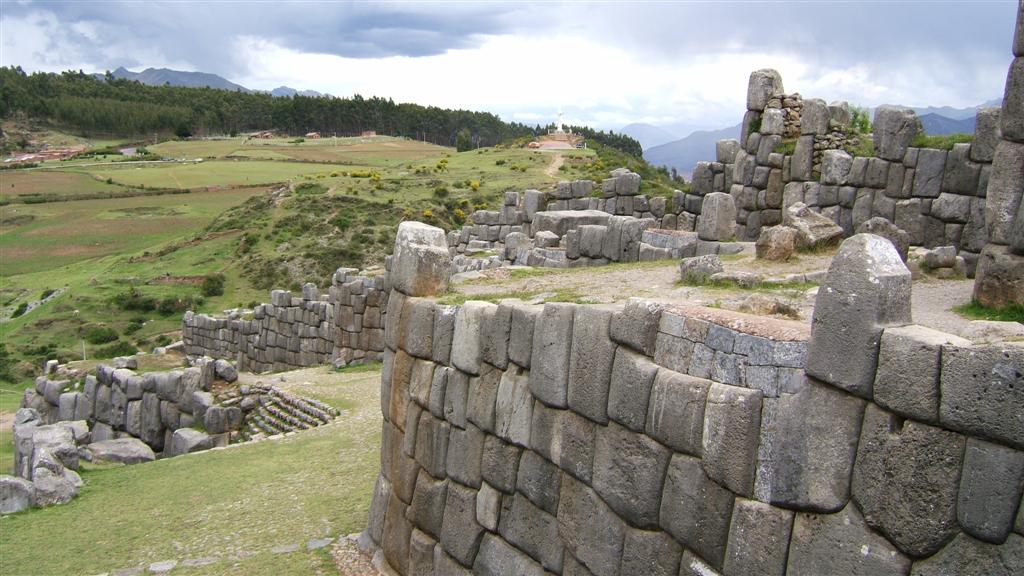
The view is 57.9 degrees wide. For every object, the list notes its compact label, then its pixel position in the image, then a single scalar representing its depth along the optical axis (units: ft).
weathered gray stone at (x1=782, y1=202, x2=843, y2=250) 47.69
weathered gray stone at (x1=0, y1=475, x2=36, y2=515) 53.42
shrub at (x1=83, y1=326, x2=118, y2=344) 140.77
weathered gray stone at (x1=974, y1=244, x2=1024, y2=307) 31.37
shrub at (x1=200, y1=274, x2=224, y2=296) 162.71
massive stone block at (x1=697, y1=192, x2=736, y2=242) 60.64
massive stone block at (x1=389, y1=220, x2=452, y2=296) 41.27
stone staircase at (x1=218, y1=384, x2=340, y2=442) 73.05
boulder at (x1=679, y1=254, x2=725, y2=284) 41.63
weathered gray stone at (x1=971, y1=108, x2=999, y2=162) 51.37
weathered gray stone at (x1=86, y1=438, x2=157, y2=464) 69.46
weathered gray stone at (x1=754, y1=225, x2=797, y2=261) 46.65
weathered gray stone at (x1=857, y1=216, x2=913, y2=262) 42.71
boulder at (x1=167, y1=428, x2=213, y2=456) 75.05
